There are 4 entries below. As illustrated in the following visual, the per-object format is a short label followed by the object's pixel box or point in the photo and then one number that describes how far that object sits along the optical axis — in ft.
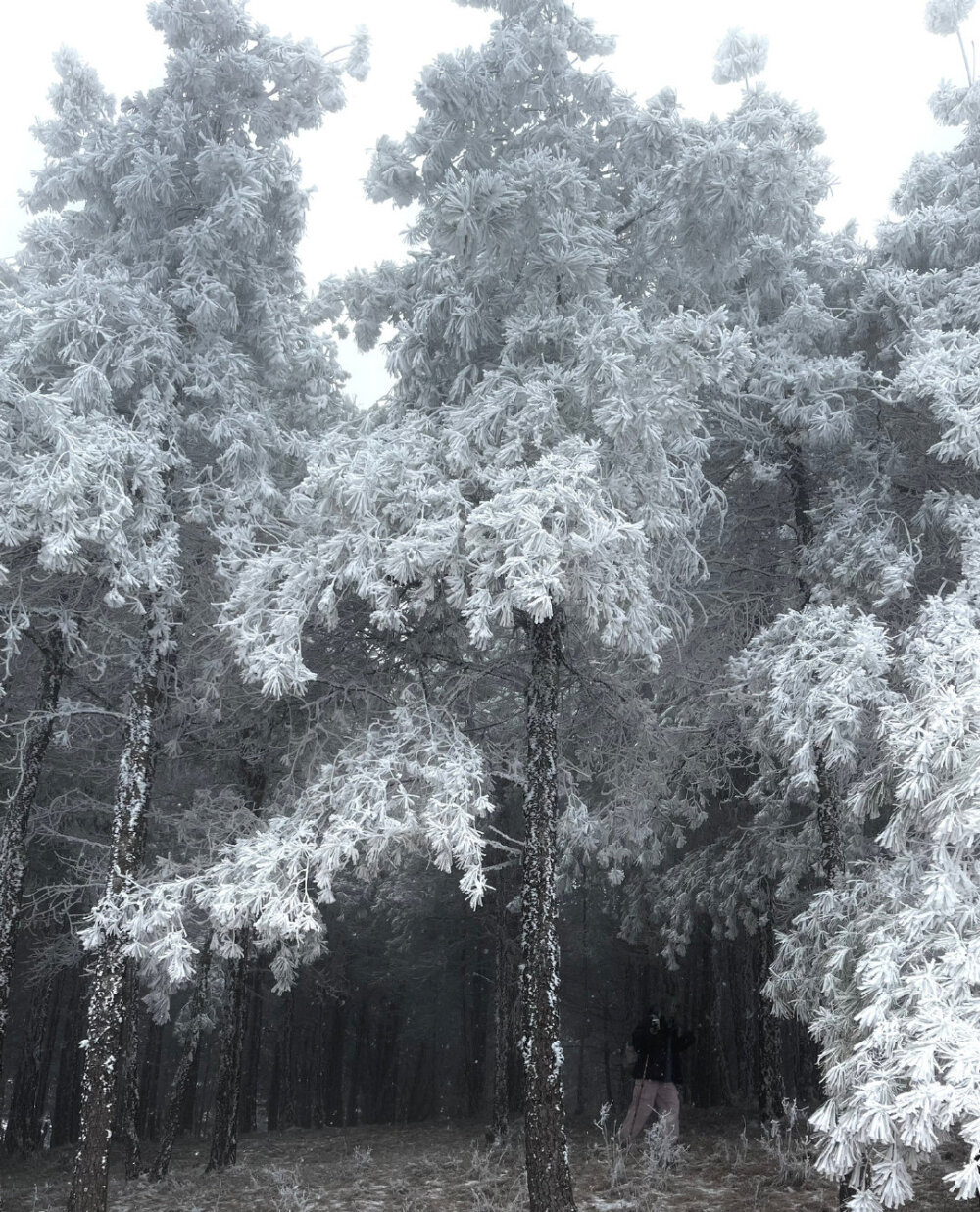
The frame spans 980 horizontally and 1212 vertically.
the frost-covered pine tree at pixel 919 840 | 16.15
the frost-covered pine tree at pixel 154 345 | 25.20
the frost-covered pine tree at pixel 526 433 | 22.62
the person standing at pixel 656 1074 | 35.04
